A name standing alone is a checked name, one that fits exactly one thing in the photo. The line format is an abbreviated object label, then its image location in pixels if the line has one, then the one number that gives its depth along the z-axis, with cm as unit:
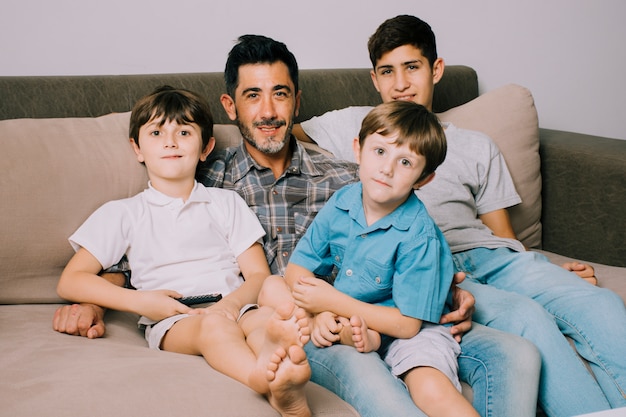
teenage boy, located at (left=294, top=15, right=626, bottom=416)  133
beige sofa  109
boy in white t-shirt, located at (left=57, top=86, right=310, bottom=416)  134
